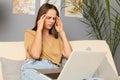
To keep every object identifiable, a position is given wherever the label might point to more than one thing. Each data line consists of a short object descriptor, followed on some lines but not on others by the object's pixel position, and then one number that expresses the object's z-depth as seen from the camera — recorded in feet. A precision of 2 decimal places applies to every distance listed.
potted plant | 10.07
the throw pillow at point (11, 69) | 7.18
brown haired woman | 7.47
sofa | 7.29
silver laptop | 6.02
